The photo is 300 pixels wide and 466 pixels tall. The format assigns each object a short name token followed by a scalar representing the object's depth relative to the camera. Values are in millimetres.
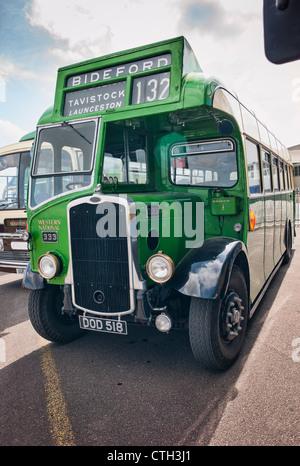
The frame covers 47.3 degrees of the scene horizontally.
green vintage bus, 3156
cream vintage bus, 6918
